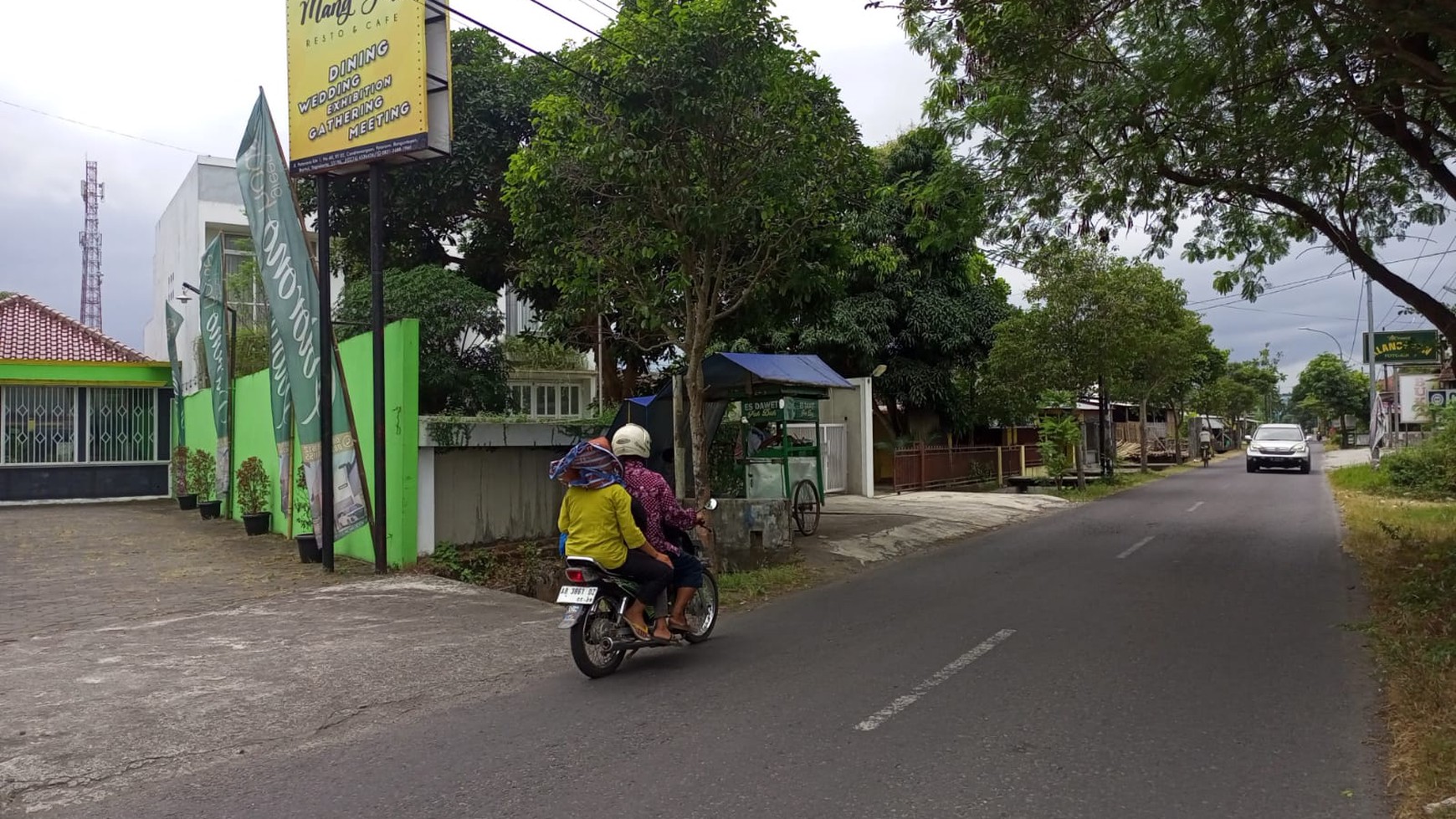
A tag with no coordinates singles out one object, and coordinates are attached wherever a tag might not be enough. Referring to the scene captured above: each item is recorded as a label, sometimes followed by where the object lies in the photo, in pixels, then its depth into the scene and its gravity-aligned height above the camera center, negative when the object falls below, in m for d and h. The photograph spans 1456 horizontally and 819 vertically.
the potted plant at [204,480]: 16.98 -0.58
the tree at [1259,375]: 62.31 +3.33
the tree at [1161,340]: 22.53 +2.22
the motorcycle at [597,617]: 6.10 -1.14
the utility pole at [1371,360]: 29.65 +2.17
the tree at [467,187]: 17.05 +4.62
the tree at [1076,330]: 21.62 +2.26
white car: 30.50 -0.77
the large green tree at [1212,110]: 8.25 +3.10
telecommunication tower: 48.28 +9.69
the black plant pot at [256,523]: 14.05 -1.10
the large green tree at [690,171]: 9.41 +2.74
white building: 25.78 +6.09
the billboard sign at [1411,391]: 36.41 +1.23
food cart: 13.12 -0.24
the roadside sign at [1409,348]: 35.16 +2.78
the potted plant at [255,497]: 14.12 -0.74
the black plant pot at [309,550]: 11.13 -1.20
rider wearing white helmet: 6.63 -0.47
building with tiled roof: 19.95 +0.83
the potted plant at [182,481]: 18.98 -0.64
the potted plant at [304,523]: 11.16 -0.97
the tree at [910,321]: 22.44 +2.66
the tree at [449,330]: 14.80 +1.77
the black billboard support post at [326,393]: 10.52 +0.58
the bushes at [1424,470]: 18.86 -0.99
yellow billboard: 9.79 +3.84
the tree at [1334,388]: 65.81 +2.47
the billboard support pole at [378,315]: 10.07 +1.36
